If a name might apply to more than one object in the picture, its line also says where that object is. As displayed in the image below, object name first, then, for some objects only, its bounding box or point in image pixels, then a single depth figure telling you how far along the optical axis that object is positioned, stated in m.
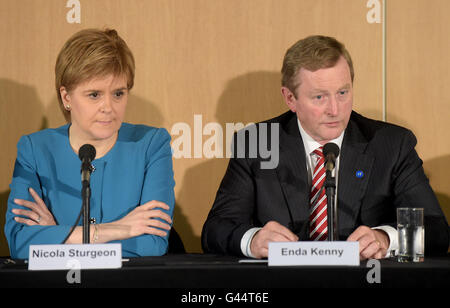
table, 3.82
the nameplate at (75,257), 3.96
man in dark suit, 5.53
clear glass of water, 4.27
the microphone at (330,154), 4.34
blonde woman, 5.44
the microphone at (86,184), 4.21
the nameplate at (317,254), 4.00
